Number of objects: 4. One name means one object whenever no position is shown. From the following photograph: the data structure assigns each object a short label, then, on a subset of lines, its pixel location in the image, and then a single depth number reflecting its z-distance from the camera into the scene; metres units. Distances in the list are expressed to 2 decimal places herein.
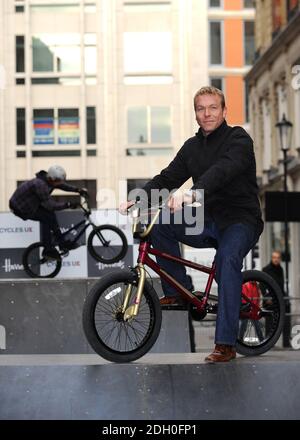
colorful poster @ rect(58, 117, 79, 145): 41.53
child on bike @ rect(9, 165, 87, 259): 12.59
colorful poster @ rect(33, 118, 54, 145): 41.38
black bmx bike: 13.35
